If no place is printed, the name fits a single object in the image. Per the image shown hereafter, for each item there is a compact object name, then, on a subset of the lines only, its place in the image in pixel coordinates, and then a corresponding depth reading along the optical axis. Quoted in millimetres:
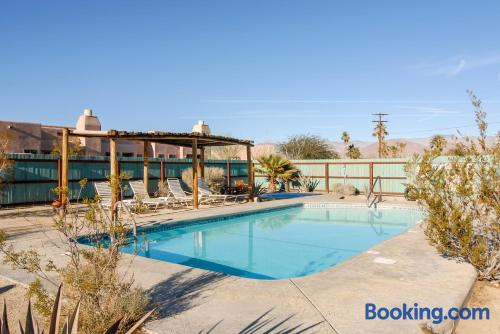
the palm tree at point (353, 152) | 34812
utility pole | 39244
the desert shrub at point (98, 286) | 3213
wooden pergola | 10602
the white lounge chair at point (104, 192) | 11672
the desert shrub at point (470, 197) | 4953
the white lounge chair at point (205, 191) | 13981
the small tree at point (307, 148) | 37094
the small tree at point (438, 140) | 35462
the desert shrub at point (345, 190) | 18688
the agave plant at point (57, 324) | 2066
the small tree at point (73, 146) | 24517
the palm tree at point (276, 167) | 19578
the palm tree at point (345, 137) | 42562
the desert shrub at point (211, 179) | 16312
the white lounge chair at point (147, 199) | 12006
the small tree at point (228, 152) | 39741
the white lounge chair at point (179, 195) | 13148
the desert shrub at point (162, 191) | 14548
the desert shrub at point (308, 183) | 21047
